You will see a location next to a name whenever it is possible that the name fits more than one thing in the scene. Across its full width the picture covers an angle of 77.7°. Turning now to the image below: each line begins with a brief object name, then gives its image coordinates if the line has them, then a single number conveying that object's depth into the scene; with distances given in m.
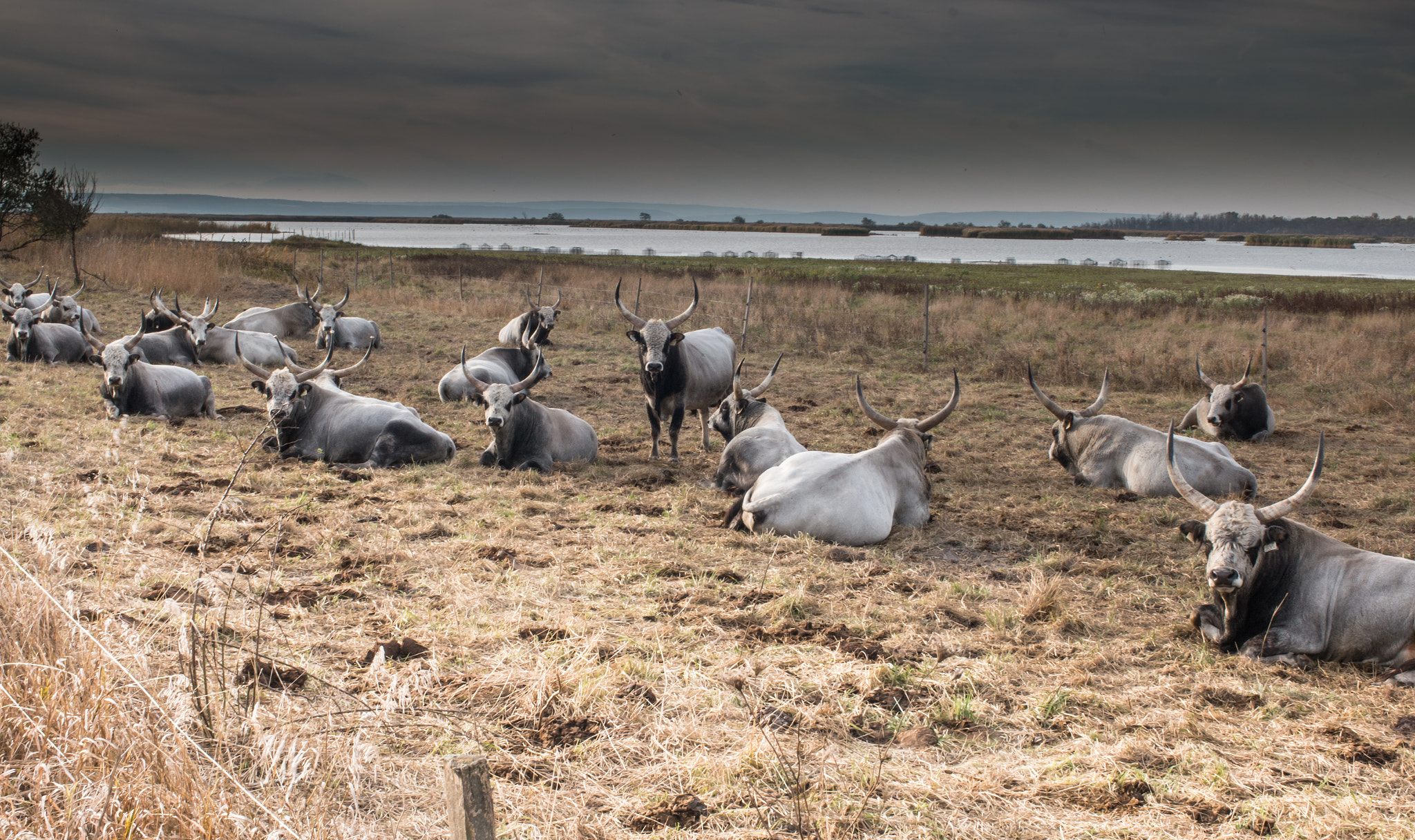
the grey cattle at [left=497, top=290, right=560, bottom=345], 17.31
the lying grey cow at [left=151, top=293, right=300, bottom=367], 14.62
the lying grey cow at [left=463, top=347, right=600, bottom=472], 9.37
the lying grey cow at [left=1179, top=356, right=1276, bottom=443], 11.23
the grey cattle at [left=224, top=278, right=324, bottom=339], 17.58
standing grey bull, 10.43
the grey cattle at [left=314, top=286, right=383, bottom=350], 17.56
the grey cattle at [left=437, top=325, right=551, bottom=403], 12.63
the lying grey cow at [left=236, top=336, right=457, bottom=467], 9.23
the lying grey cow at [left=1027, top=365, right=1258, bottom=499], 8.51
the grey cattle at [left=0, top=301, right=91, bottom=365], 13.65
